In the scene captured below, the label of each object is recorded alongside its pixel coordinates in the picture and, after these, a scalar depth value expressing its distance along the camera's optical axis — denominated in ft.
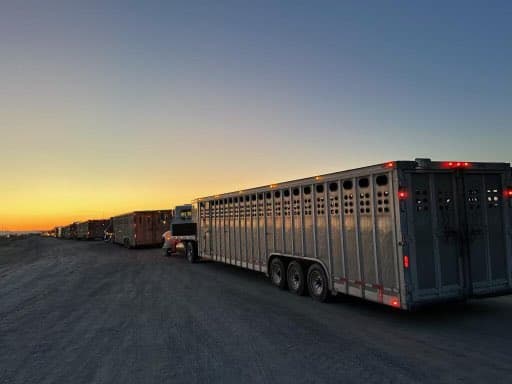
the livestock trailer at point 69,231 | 269.34
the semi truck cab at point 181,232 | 65.92
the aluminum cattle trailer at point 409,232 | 24.41
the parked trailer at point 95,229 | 204.23
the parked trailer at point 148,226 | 103.45
